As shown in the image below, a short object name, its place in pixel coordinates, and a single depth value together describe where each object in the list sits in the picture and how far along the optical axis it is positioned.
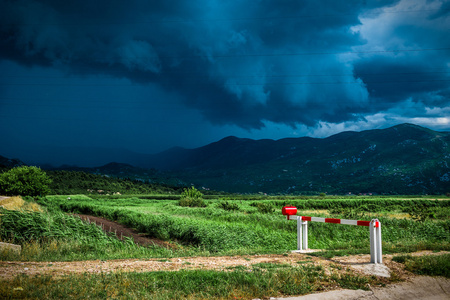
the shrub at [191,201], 41.78
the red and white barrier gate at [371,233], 9.18
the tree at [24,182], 48.28
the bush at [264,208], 33.67
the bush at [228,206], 37.66
